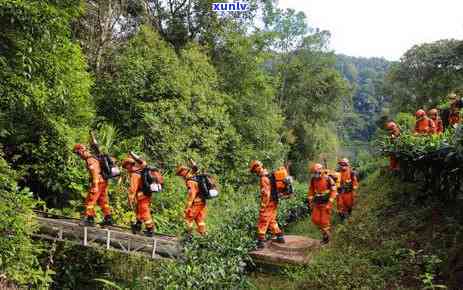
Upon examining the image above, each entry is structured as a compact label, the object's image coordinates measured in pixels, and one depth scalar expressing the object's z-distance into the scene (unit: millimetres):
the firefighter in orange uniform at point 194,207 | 9930
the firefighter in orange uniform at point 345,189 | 12961
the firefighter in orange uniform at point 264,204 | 9930
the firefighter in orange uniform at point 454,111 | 14312
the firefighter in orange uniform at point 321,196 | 10273
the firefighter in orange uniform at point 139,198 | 9750
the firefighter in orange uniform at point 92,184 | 9867
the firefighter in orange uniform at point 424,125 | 13688
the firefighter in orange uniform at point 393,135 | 14238
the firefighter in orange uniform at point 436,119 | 14719
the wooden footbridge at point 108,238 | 9500
